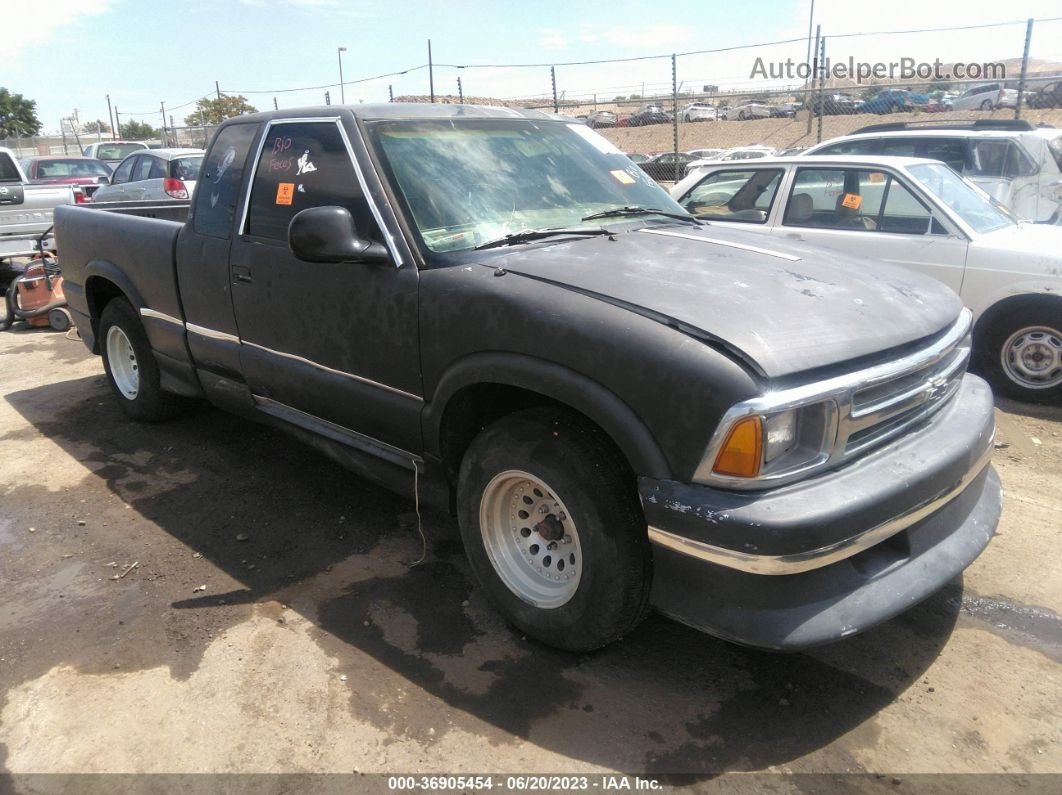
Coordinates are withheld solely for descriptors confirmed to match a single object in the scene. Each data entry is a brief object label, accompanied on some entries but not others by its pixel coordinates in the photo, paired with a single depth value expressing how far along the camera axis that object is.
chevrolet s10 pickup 2.27
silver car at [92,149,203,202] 12.06
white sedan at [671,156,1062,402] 5.47
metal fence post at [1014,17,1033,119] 11.64
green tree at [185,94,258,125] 36.69
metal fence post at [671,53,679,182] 13.42
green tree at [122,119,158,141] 63.38
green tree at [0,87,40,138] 56.71
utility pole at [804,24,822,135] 14.06
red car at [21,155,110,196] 15.40
